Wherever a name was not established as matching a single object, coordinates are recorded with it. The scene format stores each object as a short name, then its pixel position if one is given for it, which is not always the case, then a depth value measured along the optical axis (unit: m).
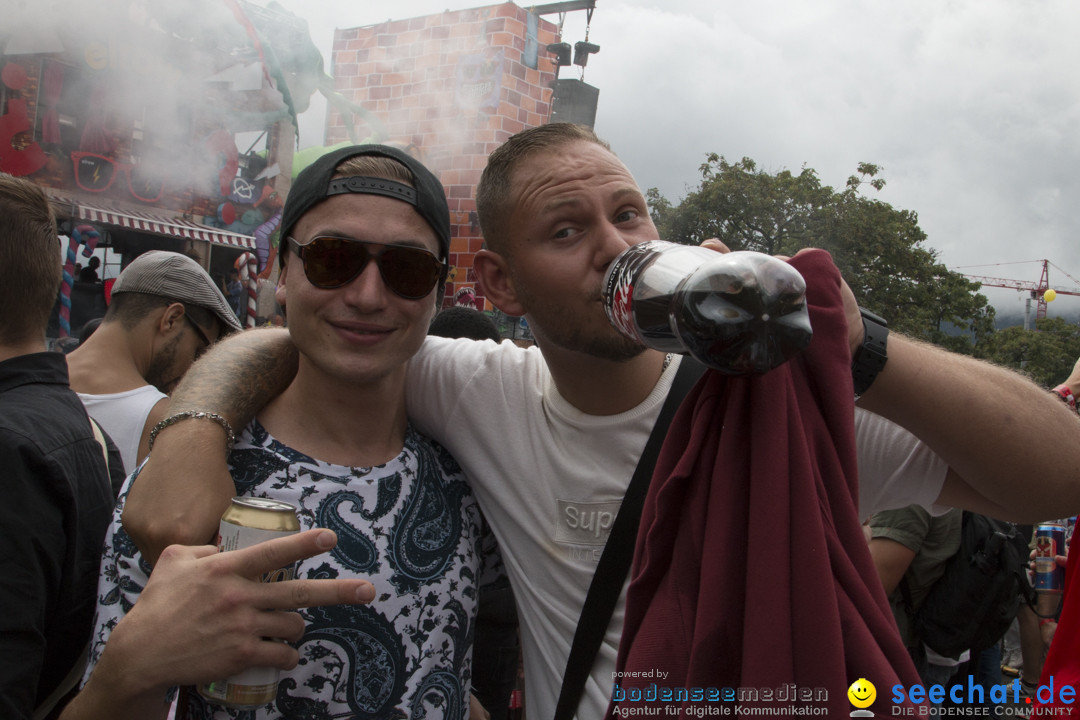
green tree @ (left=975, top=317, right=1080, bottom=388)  28.70
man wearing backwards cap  1.48
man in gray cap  3.24
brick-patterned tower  10.02
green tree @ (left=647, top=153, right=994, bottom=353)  20.72
